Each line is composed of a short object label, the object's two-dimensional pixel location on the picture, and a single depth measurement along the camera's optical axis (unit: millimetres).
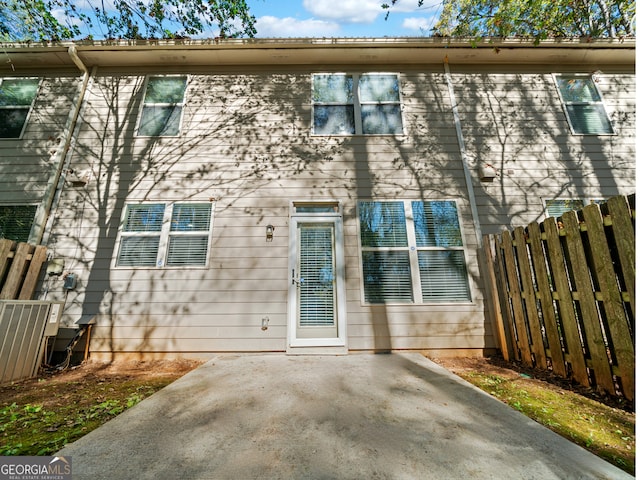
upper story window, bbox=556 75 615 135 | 5266
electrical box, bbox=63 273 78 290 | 4281
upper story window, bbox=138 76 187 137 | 5250
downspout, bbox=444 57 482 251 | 4691
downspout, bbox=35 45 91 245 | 4586
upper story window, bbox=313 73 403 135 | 5246
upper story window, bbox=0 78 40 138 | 5180
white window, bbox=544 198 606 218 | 4793
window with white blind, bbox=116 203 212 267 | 4500
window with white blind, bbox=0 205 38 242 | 4621
